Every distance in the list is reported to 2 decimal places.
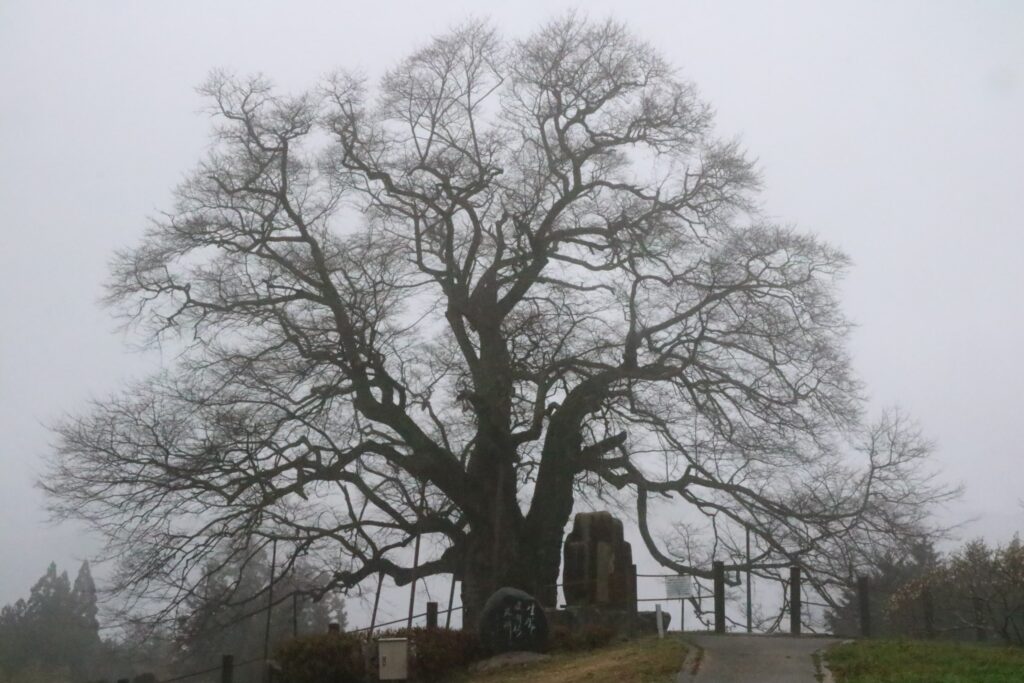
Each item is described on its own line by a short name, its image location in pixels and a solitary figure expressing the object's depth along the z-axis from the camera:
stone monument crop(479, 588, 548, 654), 19.47
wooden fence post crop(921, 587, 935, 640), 19.66
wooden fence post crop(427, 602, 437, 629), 22.83
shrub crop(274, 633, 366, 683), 18.84
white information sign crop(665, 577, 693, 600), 20.25
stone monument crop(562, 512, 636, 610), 21.97
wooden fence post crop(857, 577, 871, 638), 21.20
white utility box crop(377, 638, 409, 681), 18.30
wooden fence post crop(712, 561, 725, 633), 23.19
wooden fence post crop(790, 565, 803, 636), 22.23
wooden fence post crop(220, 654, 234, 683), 19.31
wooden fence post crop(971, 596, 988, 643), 18.38
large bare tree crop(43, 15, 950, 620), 23.17
